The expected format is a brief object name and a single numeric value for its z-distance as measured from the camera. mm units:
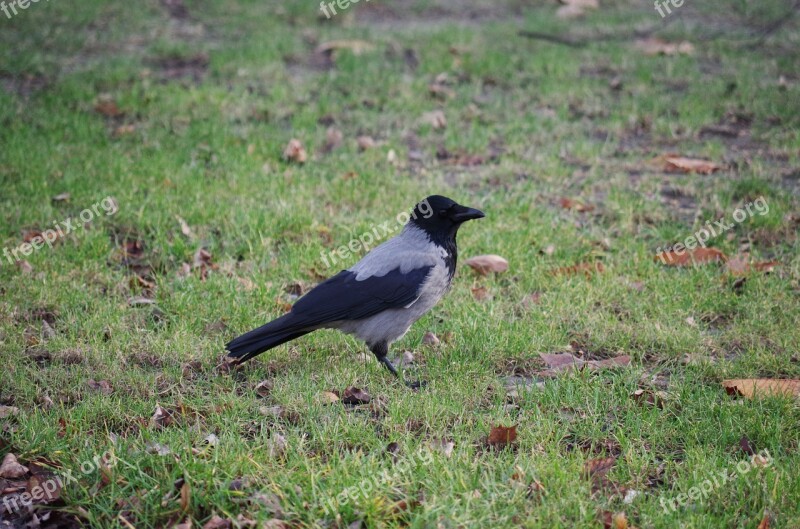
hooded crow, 9594
